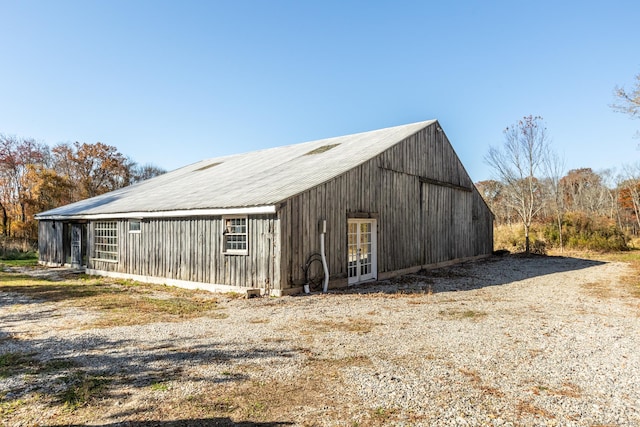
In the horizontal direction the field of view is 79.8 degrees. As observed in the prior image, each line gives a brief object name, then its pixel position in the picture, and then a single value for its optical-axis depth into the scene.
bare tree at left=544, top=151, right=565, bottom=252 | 22.11
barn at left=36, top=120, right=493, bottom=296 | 9.61
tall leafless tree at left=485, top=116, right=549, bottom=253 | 22.69
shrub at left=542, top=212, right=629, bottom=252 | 21.91
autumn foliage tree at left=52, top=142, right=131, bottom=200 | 32.84
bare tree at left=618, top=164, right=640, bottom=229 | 31.81
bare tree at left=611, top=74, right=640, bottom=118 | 12.25
